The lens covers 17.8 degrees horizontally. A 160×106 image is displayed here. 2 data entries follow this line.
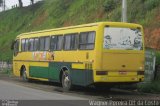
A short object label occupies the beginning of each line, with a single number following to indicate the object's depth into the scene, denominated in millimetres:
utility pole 25141
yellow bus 20984
